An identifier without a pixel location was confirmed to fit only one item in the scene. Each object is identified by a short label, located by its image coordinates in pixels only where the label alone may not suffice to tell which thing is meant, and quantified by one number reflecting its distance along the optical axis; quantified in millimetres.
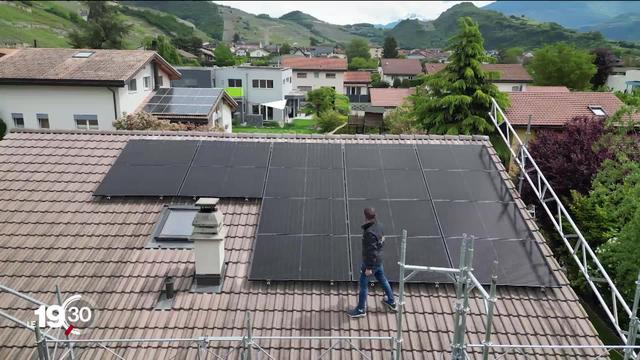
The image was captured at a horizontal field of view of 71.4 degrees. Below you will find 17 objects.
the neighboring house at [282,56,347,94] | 80750
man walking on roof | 6359
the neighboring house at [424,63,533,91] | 64438
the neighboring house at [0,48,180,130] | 27125
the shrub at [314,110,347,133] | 46447
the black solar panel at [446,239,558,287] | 7219
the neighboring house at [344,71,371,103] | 85250
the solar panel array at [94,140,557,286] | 7469
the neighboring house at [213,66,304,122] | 56125
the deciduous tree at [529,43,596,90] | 57719
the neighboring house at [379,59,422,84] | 94125
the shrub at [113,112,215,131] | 22859
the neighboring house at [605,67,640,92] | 39575
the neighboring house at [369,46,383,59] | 161325
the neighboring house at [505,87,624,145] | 26062
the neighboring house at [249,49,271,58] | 149188
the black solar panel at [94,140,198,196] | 8945
